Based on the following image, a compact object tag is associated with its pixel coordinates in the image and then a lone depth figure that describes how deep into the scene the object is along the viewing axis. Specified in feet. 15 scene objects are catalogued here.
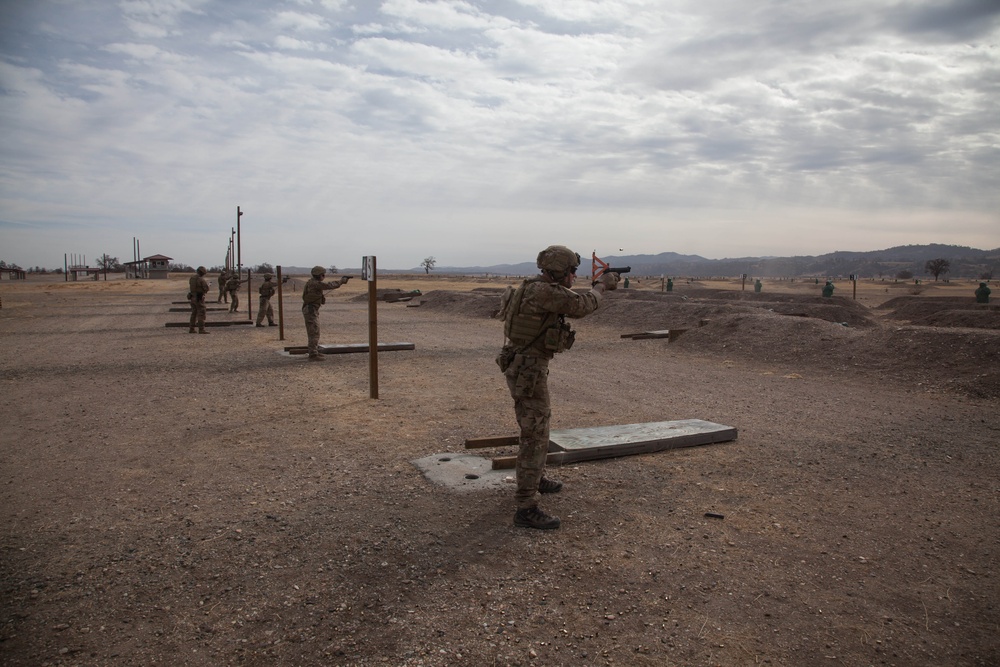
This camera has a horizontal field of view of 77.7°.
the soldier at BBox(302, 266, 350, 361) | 42.55
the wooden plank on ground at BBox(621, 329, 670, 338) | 58.95
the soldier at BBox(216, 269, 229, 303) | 95.76
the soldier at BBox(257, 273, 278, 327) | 63.93
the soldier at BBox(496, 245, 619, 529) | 15.23
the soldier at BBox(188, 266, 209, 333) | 56.70
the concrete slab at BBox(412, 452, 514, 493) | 17.81
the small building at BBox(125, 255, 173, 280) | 272.92
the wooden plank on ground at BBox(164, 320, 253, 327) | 63.74
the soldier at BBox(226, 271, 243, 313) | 76.15
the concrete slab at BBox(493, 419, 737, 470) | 19.94
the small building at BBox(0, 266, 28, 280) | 250.16
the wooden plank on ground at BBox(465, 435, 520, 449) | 20.51
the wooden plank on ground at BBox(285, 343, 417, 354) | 44.61
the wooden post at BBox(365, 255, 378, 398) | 29.66
